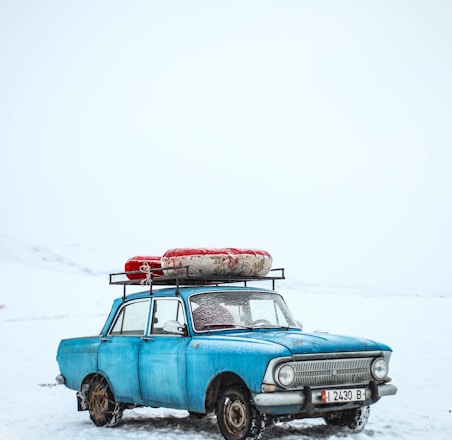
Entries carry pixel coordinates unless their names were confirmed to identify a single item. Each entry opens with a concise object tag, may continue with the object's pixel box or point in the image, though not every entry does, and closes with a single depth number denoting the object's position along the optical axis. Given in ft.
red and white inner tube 31.73
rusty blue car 25.86
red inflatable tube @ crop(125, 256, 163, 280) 34.71
